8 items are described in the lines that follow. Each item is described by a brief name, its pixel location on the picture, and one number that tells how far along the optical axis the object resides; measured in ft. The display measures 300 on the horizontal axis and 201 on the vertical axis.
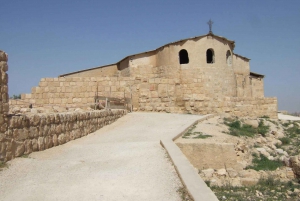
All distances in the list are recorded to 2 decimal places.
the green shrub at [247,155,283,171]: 29.12
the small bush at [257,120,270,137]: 42.83
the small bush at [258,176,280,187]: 23.57
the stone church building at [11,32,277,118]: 53.83
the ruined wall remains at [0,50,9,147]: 18.88
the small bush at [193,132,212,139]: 30.10
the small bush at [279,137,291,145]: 40.09
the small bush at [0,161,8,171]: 17.91
